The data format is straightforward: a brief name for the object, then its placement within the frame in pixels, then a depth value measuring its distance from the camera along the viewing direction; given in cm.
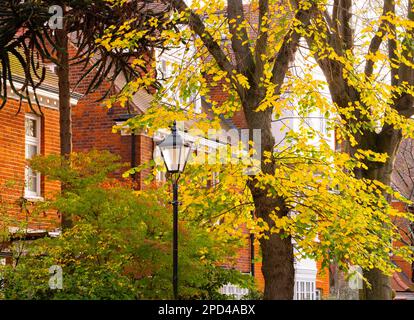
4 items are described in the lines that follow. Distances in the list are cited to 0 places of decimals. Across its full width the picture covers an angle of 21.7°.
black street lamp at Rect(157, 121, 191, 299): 2067
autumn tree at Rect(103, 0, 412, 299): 2180
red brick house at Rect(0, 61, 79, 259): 2850
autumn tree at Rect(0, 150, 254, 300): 2203
